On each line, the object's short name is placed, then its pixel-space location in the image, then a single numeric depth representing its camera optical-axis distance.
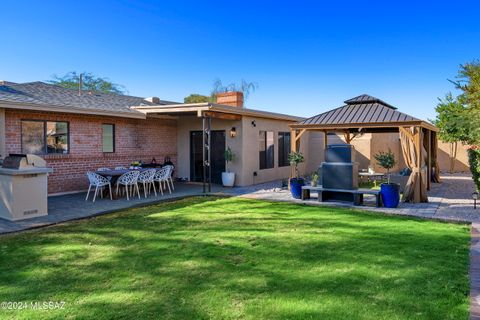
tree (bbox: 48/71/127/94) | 38.38
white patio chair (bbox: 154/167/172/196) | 11.03
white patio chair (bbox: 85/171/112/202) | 9.61
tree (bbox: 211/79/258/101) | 31.14
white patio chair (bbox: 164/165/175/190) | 11.41
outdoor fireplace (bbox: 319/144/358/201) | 9.42
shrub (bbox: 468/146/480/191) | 7.70
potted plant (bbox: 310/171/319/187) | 10.21
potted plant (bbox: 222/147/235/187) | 13.06
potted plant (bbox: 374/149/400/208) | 8.80
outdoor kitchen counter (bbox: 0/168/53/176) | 7.27
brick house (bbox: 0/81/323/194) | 9.84
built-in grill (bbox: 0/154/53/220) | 7.36
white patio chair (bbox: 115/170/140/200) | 9.89
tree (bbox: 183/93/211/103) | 36.56
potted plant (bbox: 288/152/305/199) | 10.31
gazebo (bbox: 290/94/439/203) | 9.50
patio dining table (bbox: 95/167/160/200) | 9.93
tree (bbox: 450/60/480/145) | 15.06
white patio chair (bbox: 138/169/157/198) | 10.45
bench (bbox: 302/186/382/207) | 9.00
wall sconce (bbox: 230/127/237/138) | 13.16
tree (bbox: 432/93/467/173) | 18.62
